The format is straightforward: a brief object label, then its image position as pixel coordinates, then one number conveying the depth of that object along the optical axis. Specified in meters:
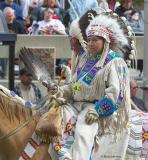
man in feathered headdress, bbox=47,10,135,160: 9.17
